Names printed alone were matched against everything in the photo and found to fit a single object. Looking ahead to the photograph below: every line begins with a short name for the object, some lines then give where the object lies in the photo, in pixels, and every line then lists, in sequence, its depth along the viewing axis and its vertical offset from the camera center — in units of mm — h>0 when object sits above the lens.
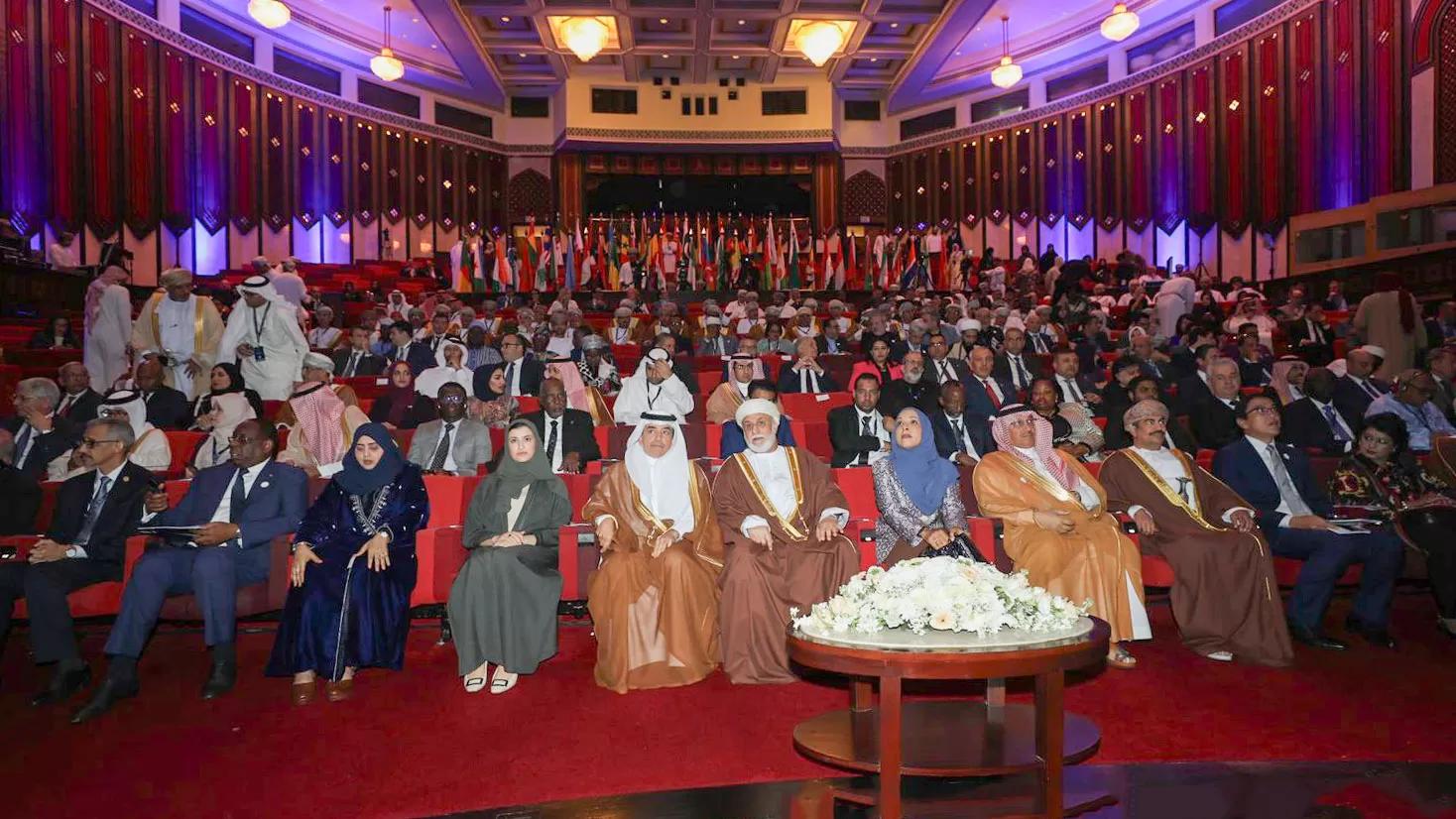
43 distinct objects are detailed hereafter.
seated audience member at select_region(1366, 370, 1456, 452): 6742 -145
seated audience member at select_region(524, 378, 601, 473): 6594 -227
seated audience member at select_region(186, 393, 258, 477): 6281 -188
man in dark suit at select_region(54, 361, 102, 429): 6887 +8
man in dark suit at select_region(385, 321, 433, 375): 9203 +394
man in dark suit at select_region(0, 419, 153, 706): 4469 -667
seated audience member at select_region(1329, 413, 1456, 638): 5090 -547
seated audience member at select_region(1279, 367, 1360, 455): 6902 -237
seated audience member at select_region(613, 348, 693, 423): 7703 -11
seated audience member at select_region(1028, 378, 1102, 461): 6619 -225
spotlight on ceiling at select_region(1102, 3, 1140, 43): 16250 +5619
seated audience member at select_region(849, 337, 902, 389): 8430 +200
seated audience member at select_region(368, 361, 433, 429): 7617 -77
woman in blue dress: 4430 -764
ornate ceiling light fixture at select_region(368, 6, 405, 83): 18109 +5598
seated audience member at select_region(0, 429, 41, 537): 5012 -491
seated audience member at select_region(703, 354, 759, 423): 7715 -15
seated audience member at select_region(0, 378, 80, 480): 5984 -196
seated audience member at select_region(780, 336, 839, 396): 8617 +132
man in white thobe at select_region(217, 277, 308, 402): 7582 +396
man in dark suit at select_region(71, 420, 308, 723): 4410 -673
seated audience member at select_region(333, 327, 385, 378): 9500 +306
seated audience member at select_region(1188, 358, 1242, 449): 6941 -160
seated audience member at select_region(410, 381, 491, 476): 6371 -285
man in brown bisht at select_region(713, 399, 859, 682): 4594 -692
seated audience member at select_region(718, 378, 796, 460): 6148 -271
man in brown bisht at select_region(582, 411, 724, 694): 4527 -777
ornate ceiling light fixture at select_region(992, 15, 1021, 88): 18953 +5657
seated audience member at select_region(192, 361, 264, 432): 6609 +73
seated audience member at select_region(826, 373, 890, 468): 6648 -250
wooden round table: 2861 -1035
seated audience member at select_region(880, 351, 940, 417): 7699 -3
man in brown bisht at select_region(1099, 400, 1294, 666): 4762 -729
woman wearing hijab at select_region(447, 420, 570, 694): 4508 -775
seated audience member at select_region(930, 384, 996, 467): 6578 -257
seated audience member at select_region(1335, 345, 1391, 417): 7395 +7
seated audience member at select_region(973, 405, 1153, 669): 4754 -631
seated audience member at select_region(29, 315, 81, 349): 9688 +571
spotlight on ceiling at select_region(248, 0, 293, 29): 14625 +5301
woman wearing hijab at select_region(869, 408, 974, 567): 4918 -481
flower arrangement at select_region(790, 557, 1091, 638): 3004 -617
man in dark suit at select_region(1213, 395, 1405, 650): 5000 -708
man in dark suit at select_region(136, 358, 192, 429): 6926 -17
